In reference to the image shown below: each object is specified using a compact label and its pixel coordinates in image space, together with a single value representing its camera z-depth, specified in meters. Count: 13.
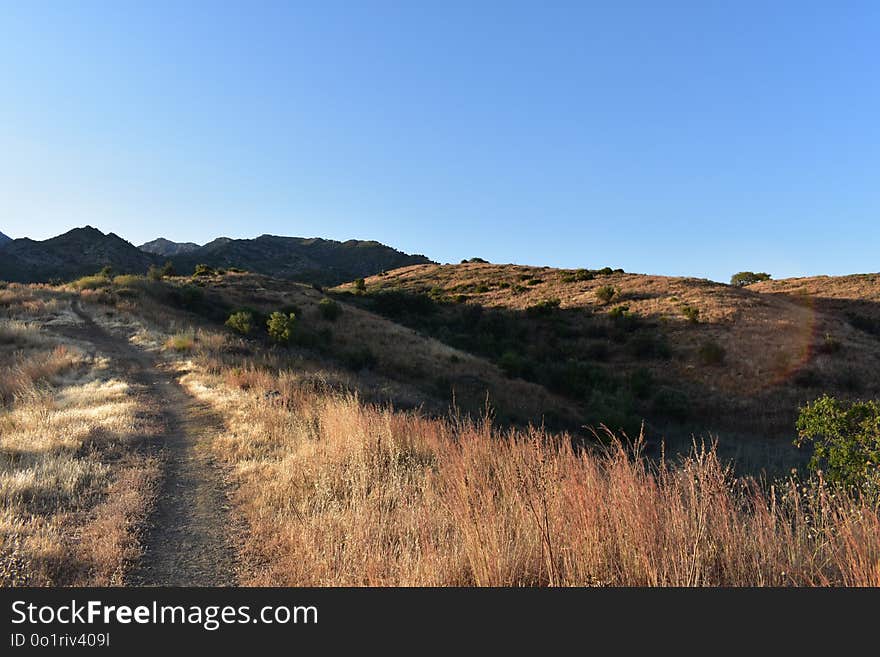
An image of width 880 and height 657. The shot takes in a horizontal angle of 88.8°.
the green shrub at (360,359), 27.55
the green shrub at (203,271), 67.50
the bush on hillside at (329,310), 46.28
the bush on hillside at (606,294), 54.88
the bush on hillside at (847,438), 6.36
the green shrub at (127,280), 43.91
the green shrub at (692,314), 43.19
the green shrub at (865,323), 43.78
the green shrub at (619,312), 47.06
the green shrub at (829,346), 34.54
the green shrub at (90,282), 40.72
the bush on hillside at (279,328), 28.34
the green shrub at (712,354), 34.84
